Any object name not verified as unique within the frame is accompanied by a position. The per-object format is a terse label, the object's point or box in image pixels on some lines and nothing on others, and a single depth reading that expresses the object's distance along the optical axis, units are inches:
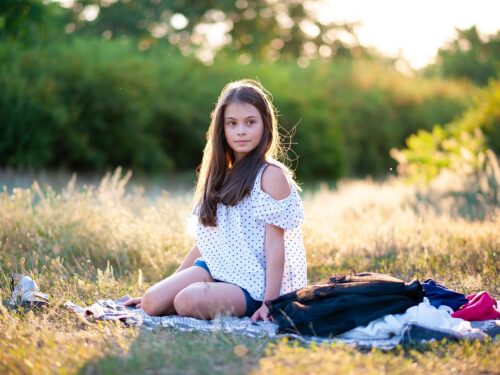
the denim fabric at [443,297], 158.1
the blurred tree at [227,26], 911.7
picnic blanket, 137.6
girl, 155.6
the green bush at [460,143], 435.2
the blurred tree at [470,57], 1471.5
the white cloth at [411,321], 139.7
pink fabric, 154.2
